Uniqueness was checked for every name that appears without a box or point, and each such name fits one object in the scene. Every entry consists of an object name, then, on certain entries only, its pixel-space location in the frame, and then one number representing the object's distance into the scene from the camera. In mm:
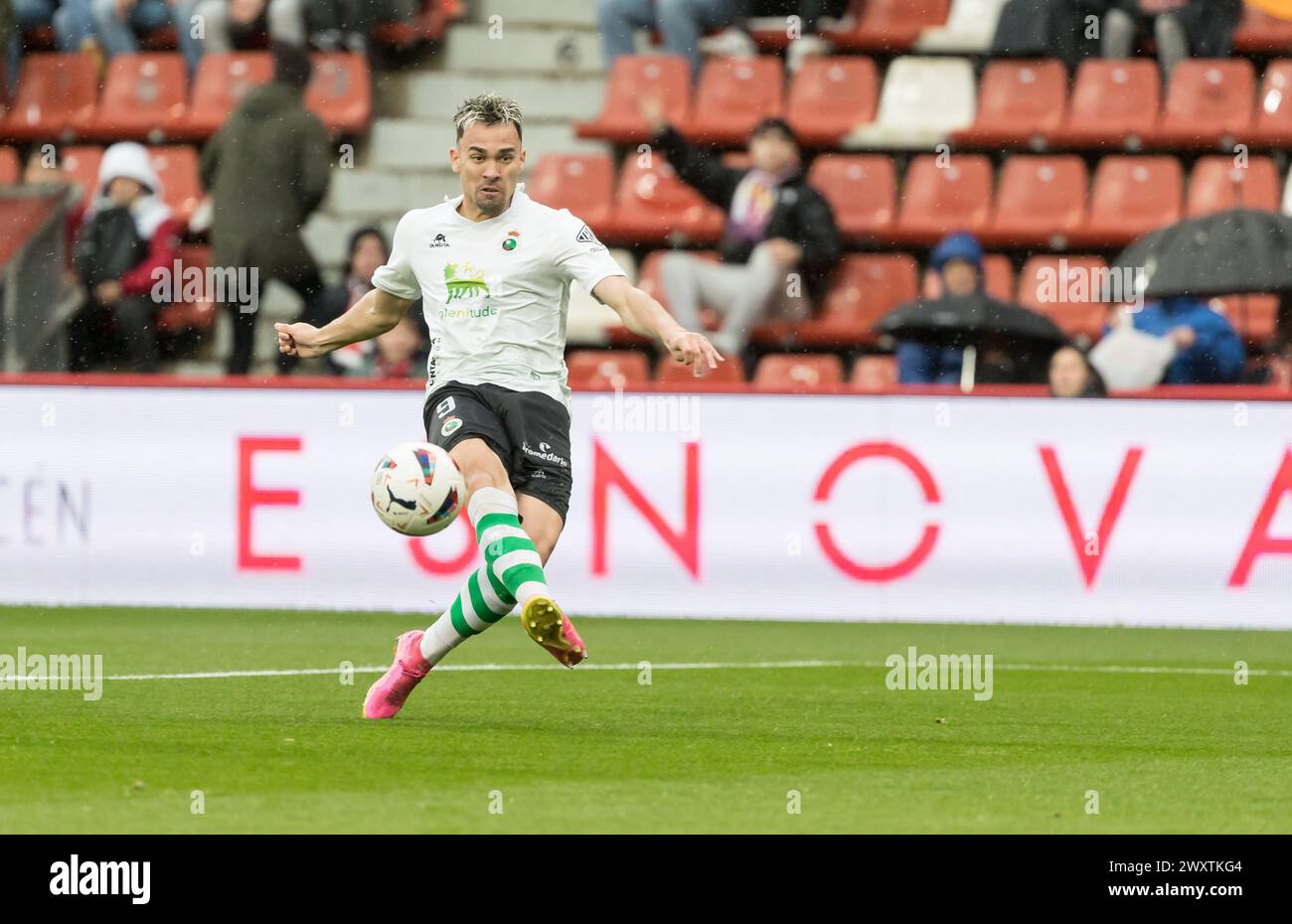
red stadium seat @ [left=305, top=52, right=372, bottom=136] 17875
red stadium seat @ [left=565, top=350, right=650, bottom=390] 15648
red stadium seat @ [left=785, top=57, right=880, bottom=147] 17422
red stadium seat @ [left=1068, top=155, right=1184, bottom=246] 16641
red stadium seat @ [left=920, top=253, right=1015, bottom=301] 15969
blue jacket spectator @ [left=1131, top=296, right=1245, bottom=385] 14250
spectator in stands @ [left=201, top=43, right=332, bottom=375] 15727
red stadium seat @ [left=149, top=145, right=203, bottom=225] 17469
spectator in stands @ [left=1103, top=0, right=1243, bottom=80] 16859
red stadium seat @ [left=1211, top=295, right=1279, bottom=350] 15430
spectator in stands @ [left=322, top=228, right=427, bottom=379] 14820
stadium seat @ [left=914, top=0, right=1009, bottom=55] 17594
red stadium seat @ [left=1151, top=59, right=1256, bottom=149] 16828
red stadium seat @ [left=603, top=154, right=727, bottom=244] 16766
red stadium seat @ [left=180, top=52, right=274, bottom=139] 18078
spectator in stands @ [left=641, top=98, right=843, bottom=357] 15555
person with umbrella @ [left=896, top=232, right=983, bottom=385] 14672
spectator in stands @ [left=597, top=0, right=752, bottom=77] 17500
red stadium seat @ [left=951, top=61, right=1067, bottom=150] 17172
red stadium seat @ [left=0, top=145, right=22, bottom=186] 17609
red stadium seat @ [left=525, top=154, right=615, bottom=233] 17297
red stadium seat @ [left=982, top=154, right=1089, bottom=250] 16750
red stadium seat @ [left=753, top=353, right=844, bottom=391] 15492
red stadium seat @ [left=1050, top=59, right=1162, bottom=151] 17000
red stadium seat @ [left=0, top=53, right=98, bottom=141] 18312
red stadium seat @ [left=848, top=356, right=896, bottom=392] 15477
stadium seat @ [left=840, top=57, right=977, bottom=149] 17266
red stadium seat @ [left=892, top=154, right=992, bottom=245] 16781
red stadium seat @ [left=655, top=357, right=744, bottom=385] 15383
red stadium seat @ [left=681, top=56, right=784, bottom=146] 17344
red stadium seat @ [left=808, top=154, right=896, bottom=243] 16781
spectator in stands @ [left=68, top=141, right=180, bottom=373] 15734
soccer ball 7816
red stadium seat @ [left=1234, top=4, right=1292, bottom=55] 17016
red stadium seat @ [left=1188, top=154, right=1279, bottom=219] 16344
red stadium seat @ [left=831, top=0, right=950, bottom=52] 17750
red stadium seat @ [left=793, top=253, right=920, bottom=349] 15859
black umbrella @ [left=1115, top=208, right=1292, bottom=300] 14258
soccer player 8133
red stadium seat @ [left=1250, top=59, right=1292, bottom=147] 16625
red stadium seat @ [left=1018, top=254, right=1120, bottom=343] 15953
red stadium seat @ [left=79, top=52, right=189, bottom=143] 18422
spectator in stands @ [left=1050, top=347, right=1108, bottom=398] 13531
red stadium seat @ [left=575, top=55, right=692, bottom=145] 17453
